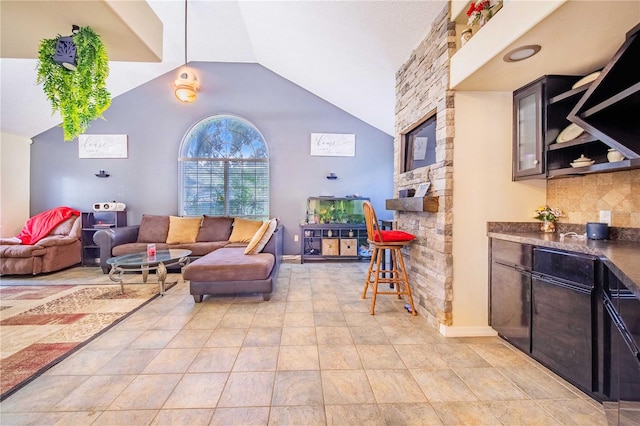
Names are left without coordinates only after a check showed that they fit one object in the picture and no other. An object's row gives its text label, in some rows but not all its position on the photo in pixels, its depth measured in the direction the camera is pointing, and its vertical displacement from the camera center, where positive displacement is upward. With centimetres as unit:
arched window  531 +84
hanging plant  159 +83
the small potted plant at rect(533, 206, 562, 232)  216 -1
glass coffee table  318 -60
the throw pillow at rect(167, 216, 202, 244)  456 -29
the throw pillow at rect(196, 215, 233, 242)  471 -29
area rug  183 -103
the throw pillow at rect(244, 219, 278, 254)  344 -34
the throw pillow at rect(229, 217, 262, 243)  459 -30
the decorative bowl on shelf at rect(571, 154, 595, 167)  177 +36
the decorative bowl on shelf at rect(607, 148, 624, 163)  162 +37
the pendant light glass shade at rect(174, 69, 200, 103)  388 +185
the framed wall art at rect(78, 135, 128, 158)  511 +124
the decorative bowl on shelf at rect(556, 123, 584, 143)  183 +57
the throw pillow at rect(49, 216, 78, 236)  460 -29
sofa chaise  298 -53
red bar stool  271 -28
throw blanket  445 -20
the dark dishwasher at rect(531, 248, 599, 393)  147 -60
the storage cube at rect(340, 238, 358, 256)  503 -63
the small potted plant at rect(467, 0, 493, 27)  193 +150
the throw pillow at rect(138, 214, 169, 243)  459 -30
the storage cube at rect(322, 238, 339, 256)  503 -63
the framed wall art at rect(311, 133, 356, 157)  533 +138
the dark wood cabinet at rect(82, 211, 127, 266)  464 -27
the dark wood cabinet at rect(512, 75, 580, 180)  195 +71
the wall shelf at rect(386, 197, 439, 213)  238 +10
